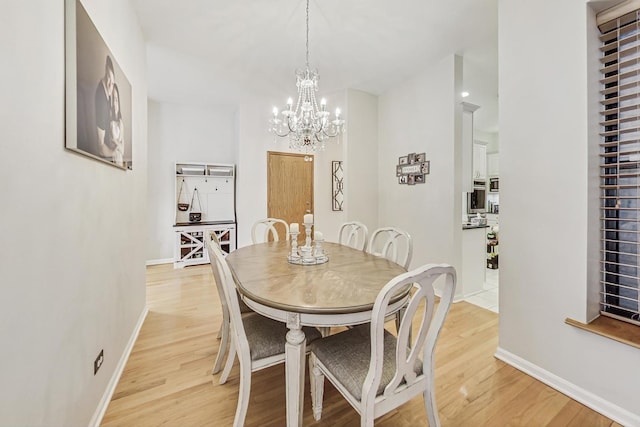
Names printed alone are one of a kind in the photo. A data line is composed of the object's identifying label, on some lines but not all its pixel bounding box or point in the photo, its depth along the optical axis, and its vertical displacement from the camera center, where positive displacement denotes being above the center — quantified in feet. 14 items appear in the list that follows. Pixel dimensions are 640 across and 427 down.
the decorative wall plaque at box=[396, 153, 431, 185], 11.14 +1.98
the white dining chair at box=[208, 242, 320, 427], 4.11 -2.28
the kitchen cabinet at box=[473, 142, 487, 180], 16.94 +3.42
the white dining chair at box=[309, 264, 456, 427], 3.31 -2.27
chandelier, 8.23 +2.98
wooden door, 15.24 +1.56
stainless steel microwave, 20.34 +2.20
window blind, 4.94 +0.91
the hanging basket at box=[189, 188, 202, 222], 15.60 +0.04
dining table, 3.92 -1.34
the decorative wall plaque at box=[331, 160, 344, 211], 14.19 +1.48
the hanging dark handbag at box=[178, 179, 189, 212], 15.60 +0.46
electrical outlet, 4.69 -2.77
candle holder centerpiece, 6.25 -1.02
